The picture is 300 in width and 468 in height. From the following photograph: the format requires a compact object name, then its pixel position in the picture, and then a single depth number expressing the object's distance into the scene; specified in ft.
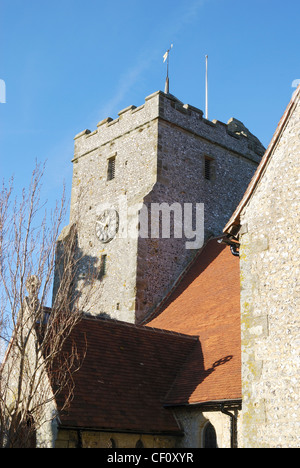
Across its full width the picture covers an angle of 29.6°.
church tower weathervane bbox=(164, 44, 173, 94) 76.63
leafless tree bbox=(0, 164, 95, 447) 30.96
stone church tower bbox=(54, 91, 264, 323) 61.05
